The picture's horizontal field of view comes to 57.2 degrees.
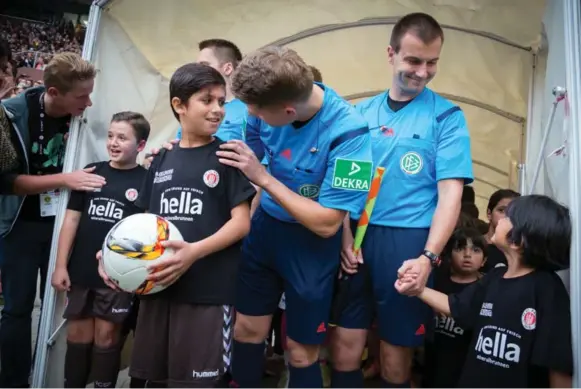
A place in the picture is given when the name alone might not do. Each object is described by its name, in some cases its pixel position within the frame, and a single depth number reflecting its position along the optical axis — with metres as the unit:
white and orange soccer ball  2.17
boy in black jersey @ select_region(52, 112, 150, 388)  3.07
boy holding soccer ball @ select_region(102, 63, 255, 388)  2.30
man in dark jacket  3.21
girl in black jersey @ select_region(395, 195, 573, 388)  2.15
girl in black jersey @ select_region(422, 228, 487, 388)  3.06
